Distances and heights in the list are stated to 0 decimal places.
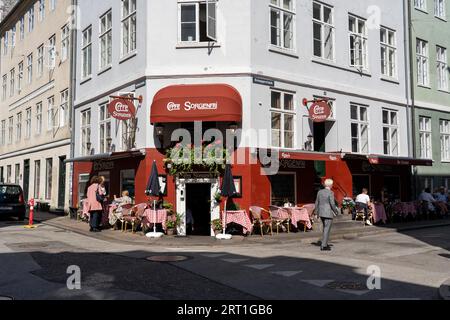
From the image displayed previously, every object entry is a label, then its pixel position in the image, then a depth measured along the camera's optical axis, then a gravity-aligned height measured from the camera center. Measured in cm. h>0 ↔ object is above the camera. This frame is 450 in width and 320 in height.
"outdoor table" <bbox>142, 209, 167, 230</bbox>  1483 -98
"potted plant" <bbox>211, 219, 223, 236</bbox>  1485 -128
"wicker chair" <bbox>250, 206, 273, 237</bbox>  1498 -109
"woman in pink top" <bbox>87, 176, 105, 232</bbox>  1616 -62
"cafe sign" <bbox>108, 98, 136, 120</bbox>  1638 +265
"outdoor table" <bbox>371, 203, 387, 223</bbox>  1847 -111
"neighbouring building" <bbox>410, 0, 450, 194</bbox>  2352 +491
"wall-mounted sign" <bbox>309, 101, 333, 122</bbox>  1716 +266
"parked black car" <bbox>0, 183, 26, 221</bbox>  2116 -68
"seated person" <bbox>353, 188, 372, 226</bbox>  1817 -72
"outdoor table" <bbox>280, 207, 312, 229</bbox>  1562 -102
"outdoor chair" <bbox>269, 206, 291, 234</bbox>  1546 -106
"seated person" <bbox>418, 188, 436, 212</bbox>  2141 -69
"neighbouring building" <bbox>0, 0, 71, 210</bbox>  2522 +540
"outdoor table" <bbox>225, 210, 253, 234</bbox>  1462 -102
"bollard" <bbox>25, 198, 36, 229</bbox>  1781 -132
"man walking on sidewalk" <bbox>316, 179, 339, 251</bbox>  1202 -68
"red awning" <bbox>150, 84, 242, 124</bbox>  1480 +250
